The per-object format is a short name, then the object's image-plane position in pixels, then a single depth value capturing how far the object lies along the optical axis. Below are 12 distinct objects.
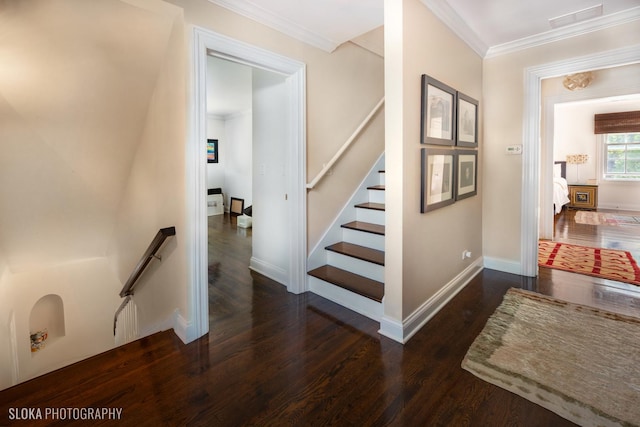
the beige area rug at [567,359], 1.53
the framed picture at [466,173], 2.83
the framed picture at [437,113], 2.24
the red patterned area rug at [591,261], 3.24
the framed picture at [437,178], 2.27
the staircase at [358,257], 2.54
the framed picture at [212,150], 7.68
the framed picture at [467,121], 2.81
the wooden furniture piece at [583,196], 7.28
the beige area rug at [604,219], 5.81
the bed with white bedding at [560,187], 6.34
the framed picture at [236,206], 7.35
